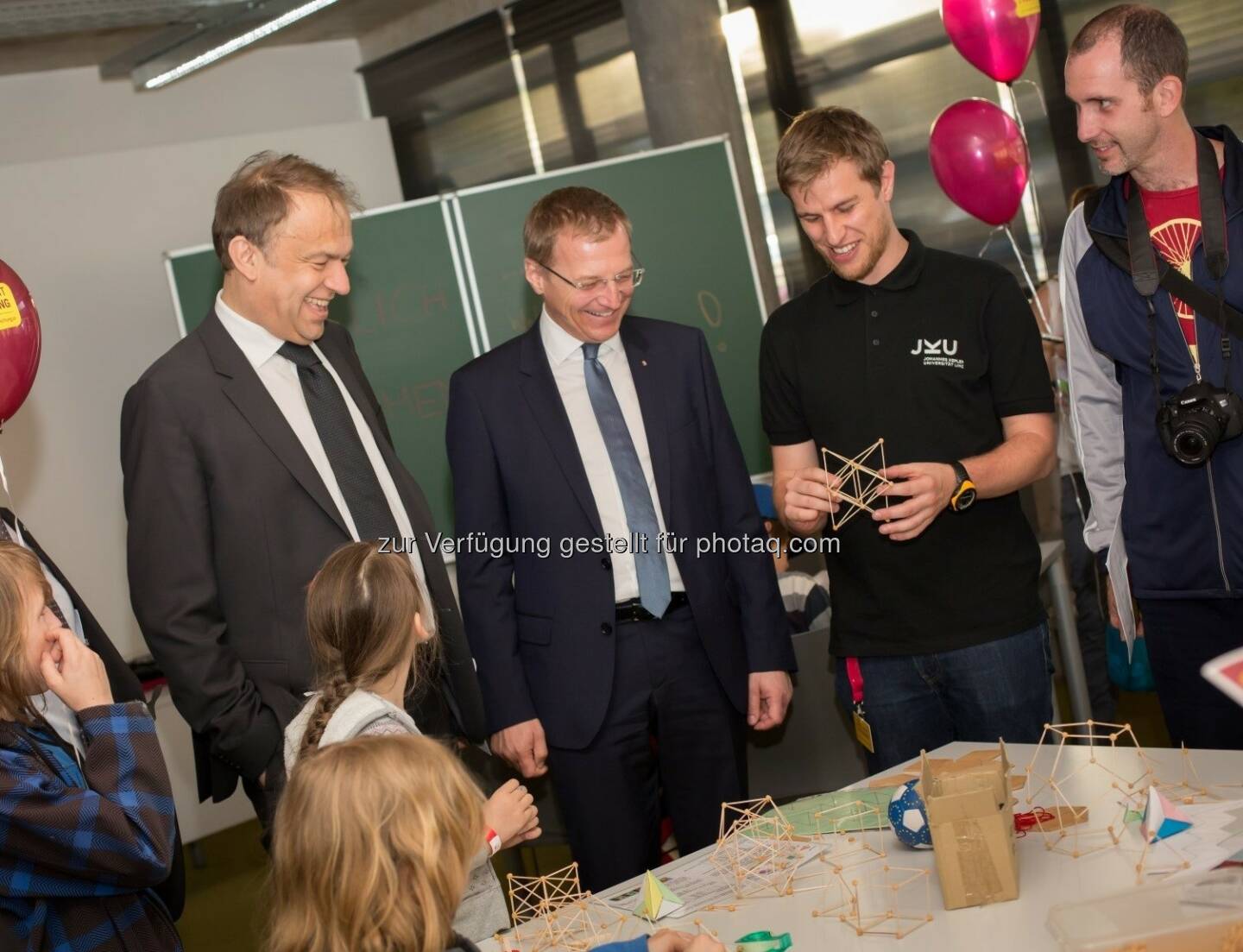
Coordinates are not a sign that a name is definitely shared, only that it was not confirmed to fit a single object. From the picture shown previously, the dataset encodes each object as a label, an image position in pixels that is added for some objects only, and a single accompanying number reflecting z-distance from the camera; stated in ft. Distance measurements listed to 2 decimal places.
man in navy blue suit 9.49
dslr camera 7.71
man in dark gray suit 8.85
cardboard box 5.77
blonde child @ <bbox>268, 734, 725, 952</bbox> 5.07
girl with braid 7.23
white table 5.48
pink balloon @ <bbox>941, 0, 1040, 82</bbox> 13.61
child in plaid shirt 6.91
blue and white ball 6.49
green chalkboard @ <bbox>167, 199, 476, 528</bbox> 17.74
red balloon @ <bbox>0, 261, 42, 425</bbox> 11.63
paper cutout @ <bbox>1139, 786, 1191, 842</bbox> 5.96
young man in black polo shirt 8.99
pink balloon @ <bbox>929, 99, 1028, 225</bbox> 14.47
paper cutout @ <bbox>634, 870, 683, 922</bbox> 6.33
